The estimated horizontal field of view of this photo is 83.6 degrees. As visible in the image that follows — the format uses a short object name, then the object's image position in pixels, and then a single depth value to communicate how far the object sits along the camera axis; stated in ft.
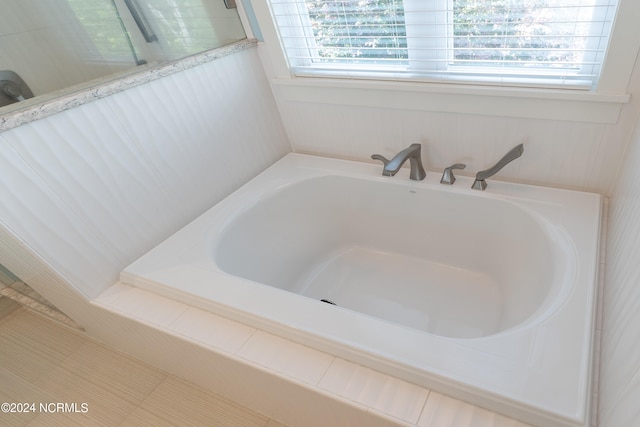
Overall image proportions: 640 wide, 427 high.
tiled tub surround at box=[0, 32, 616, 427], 2.97
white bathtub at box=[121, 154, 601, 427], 2.48
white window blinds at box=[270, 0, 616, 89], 3.17
